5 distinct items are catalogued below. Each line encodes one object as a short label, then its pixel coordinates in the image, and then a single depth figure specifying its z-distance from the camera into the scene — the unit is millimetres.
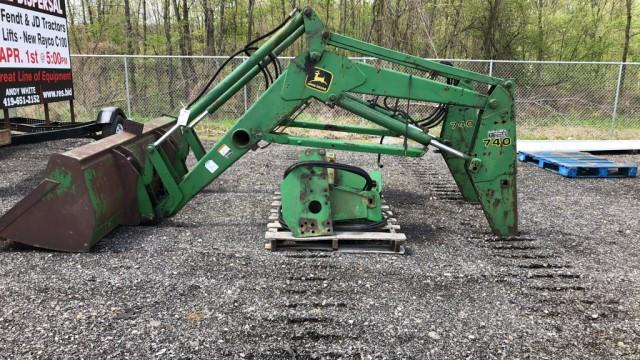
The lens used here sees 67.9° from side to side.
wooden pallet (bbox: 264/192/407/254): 4555
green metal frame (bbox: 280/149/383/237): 4562
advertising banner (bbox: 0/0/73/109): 6941
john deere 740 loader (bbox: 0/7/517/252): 4324
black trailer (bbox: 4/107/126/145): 7621
